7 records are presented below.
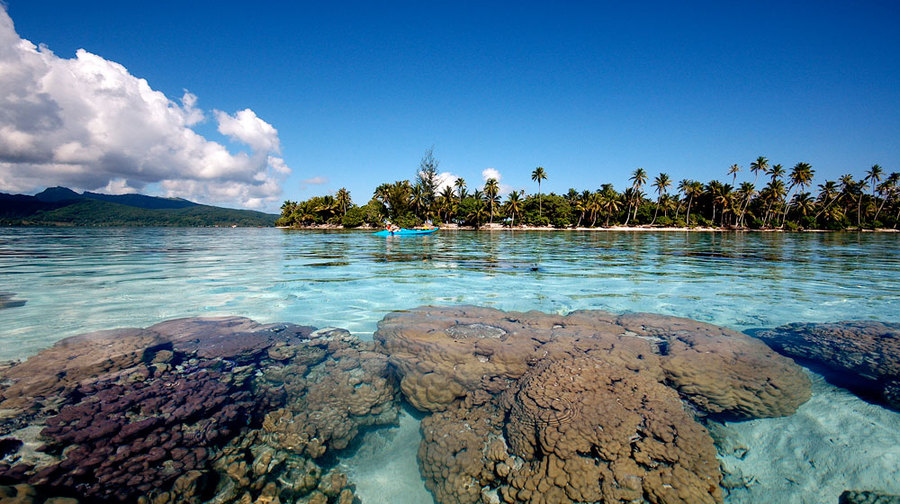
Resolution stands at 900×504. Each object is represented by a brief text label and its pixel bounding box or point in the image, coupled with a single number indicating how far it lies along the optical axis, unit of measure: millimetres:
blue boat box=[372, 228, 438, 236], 41312
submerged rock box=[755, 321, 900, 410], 3900
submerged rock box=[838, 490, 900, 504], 2510
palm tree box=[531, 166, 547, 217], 90044
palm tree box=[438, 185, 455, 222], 85250
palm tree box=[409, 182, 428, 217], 85375
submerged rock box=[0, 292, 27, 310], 7021
